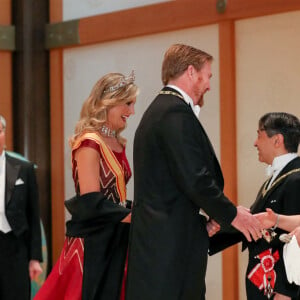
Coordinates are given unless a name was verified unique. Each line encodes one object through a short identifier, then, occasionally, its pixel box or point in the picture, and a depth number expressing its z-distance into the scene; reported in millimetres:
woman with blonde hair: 5894
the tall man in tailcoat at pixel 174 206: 5032
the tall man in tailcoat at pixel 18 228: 7974
